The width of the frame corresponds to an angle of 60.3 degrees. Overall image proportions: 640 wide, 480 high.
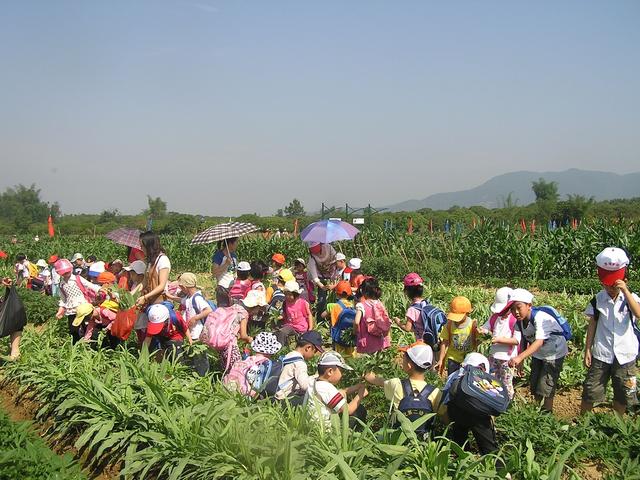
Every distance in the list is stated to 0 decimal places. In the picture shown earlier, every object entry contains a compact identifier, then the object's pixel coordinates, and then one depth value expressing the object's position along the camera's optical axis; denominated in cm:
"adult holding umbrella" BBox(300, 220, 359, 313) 891
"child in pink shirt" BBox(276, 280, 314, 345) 719
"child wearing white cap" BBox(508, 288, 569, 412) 492
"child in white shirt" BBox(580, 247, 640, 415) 479
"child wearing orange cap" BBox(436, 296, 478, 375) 537
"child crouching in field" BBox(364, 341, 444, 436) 406
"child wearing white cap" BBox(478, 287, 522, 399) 505
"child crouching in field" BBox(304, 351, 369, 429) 423
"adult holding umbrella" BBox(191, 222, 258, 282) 823
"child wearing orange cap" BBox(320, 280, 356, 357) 673
